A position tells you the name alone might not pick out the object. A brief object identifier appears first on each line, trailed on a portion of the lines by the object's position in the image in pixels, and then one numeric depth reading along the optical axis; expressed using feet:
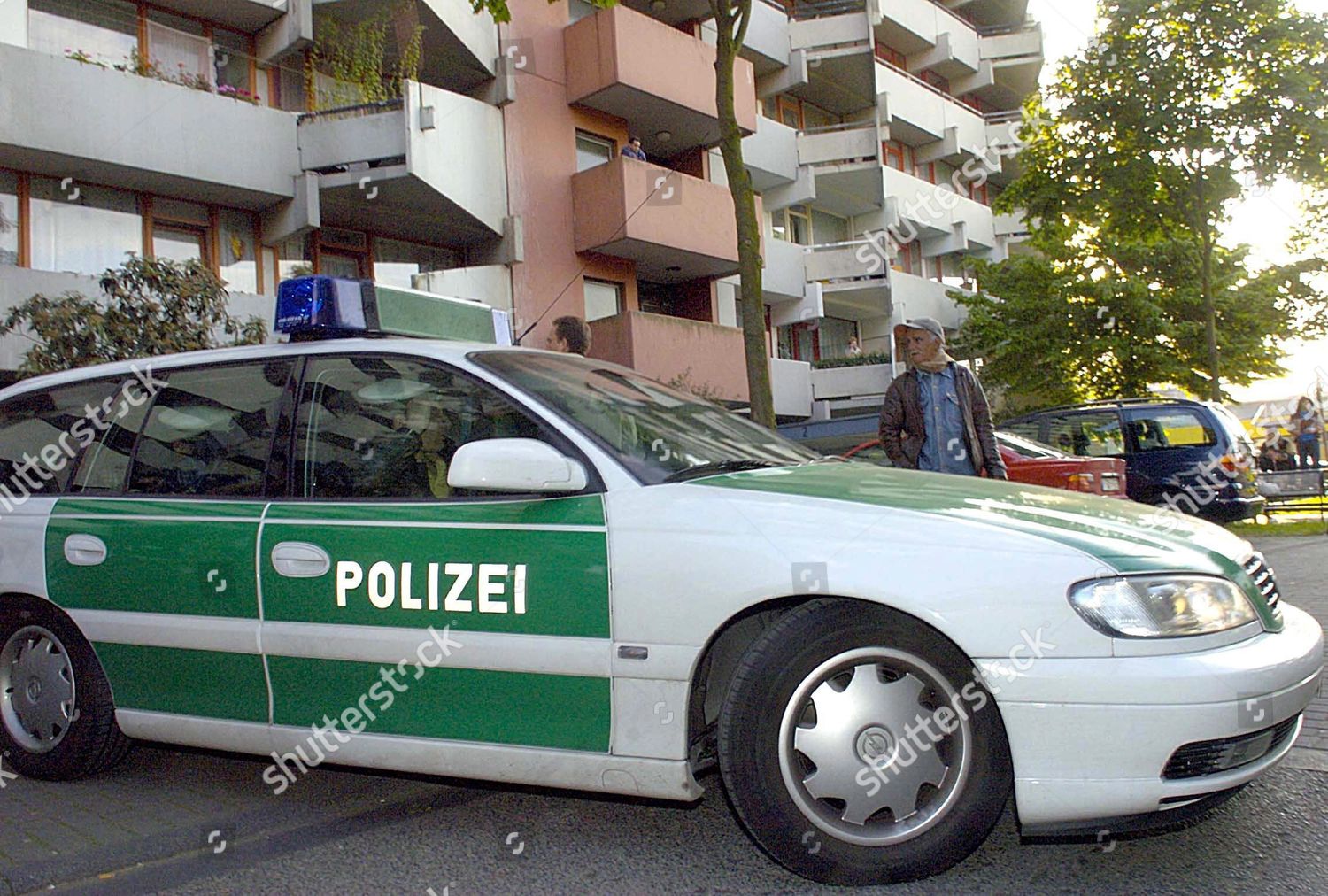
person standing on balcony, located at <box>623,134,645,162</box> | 62.34
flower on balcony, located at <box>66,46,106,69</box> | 43.75
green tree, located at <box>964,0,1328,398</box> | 53.01
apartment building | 45.27
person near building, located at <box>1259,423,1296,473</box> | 71.97
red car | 33.88
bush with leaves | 33.37
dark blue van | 41.11
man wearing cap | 19.85
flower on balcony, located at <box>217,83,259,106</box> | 48.91
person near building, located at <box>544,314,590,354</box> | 23.27
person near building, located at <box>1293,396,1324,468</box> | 68.08
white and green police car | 9.24
